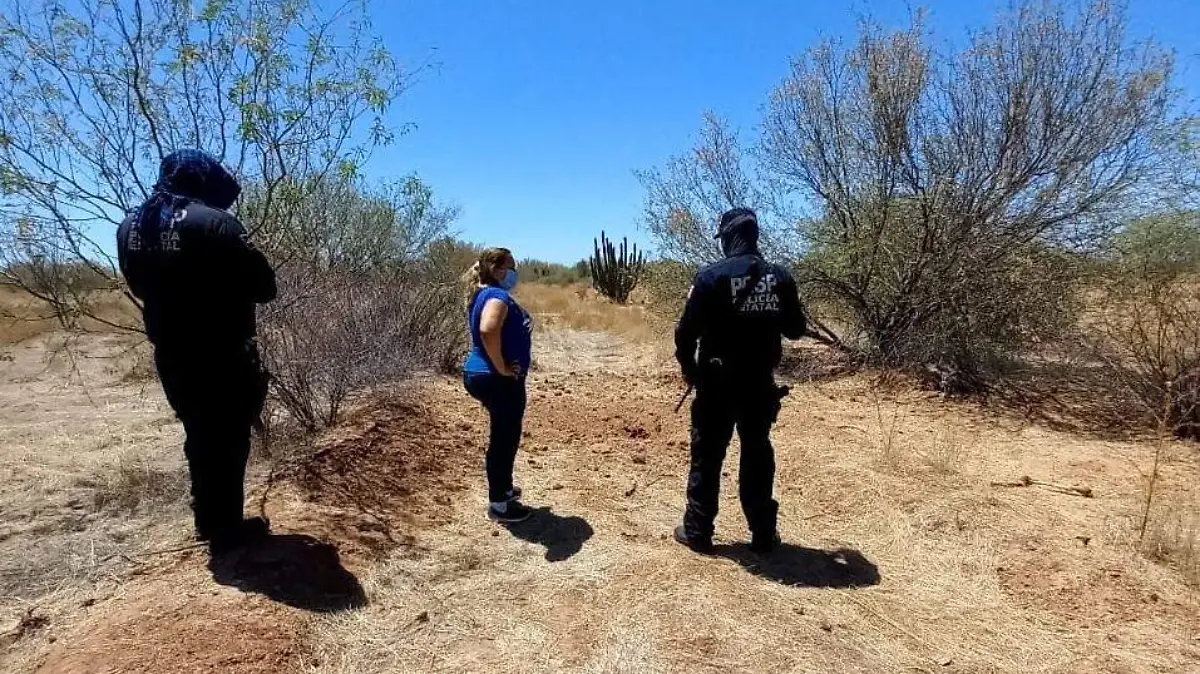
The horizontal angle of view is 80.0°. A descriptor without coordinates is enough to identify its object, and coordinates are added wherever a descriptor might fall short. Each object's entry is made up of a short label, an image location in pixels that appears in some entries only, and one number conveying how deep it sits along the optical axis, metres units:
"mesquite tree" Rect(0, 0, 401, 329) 4.18
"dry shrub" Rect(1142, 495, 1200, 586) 3.56
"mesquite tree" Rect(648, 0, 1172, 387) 7.34
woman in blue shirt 3.79
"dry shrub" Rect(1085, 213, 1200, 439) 5.55
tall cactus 23.42
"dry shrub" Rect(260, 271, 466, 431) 5.11
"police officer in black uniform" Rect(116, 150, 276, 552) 3.01
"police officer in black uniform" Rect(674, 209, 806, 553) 3.54
